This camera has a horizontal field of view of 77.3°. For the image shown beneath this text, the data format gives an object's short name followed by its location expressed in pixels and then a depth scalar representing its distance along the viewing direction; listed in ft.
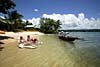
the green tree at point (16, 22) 58.24
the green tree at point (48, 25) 100.02
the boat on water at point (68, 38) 44.44
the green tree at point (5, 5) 38.66
